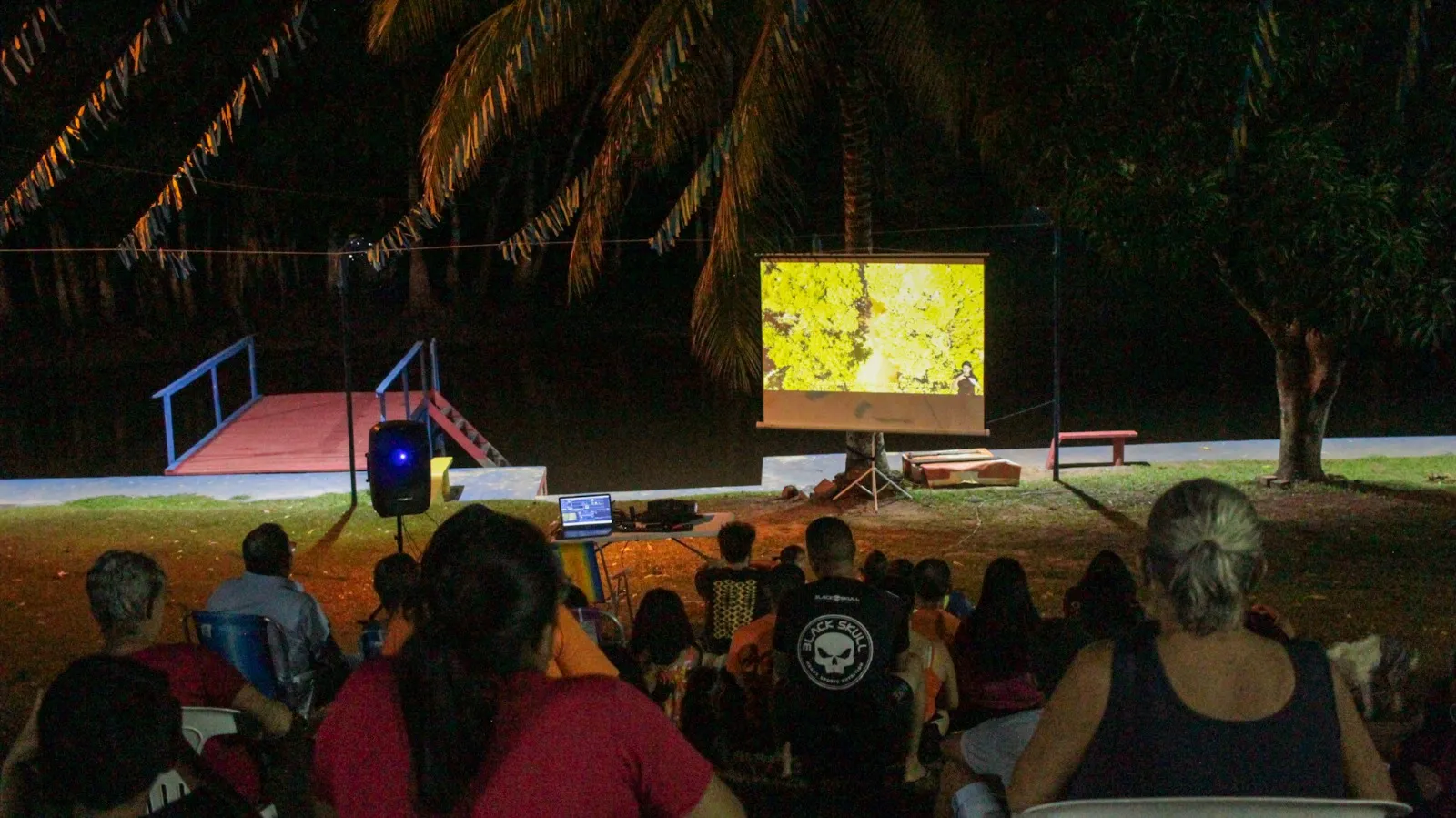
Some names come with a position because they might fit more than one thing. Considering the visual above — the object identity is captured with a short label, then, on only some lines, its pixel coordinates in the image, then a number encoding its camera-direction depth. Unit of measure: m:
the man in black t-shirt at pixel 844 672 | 4.47
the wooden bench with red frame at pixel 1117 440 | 16.86
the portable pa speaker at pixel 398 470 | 10.73
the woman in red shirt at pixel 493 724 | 1.96
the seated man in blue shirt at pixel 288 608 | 5.83
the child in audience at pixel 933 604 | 5.92
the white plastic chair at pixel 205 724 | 3.60
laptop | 9.09
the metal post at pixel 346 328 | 13.79
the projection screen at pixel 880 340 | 14.02
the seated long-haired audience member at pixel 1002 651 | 5.35
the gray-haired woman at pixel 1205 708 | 2.42
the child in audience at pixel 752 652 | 5.37
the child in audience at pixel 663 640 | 5.86
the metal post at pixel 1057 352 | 14.64
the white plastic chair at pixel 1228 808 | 2.39
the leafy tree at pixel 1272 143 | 7.71
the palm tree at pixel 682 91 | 10.59
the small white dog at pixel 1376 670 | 5.78
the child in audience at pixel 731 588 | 6.68
